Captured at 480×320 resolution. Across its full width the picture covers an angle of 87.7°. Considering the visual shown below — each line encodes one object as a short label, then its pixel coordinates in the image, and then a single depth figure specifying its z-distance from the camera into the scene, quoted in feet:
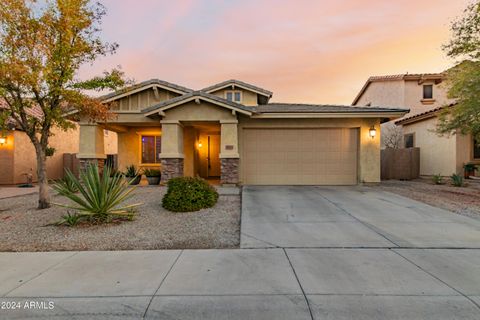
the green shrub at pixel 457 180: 38.93
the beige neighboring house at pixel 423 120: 43.80
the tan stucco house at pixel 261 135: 37.37
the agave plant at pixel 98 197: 19.63
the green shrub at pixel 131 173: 41.88
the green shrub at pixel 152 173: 41.19
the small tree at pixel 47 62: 20.89
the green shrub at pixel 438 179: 43.45
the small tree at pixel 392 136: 62.69
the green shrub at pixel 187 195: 23.32
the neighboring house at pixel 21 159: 44.97
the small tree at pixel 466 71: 29.53
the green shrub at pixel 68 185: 22.94
